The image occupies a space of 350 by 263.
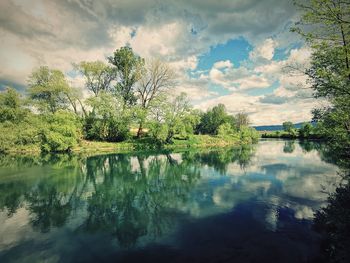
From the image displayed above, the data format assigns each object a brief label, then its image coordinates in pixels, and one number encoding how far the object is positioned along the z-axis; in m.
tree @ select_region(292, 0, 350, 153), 9.59
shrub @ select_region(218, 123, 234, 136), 78.50
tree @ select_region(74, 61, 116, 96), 54.81
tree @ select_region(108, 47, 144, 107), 56.00
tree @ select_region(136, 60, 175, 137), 55.93
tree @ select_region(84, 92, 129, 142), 51.31
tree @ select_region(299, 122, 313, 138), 107.10
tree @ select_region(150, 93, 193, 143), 55.81
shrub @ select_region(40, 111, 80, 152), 45.44
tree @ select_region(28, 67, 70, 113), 52.38
